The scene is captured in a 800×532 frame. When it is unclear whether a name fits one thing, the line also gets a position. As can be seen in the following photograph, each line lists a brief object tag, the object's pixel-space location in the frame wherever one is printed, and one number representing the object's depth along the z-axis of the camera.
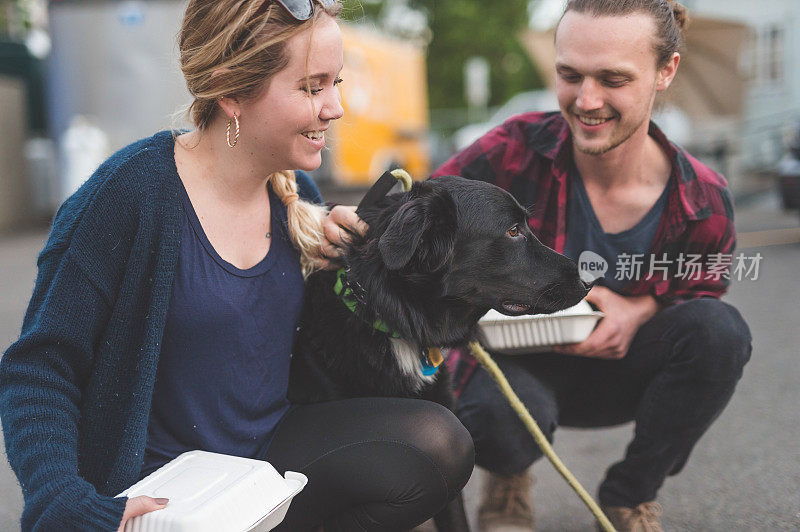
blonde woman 1.82
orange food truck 12.30
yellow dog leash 2.33
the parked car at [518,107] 16.33
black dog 2.22
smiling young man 2.54
